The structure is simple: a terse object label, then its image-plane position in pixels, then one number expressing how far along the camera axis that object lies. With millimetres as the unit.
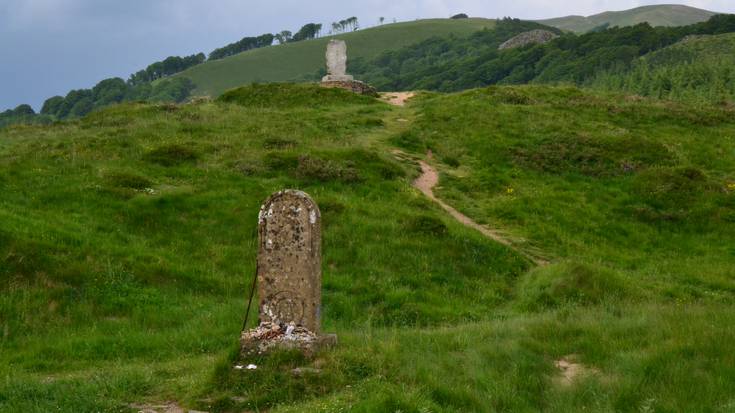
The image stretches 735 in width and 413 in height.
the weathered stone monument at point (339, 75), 43906
